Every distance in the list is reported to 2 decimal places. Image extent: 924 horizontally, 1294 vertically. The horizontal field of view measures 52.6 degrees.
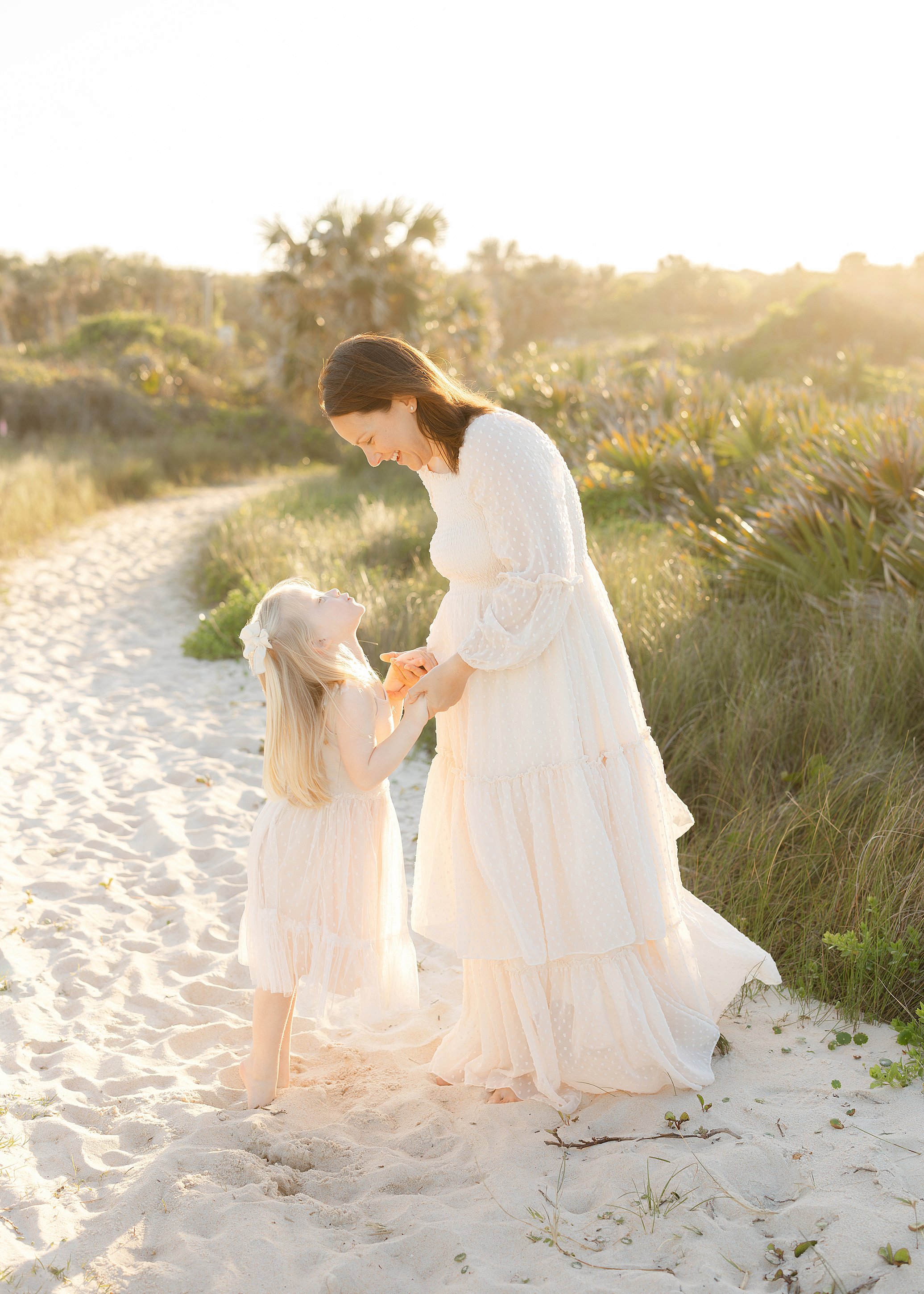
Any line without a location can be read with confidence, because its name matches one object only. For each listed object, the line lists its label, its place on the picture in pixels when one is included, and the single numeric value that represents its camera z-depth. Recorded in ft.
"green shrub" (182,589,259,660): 26.96
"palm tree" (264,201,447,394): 68.54
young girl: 8.61
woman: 7.87
